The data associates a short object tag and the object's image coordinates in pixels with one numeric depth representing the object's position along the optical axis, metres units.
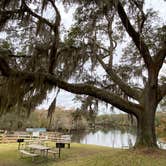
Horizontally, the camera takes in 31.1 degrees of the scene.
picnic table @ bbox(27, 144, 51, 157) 10.97
